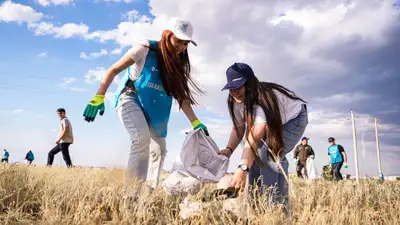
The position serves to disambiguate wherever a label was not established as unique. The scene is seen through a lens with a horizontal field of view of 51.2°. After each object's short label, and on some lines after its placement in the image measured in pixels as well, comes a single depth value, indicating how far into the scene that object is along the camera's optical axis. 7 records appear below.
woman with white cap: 3.91
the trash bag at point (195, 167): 3.77
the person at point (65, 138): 9.96
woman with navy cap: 3.37
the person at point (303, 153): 13.37
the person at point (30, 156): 20.94
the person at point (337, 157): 12.12
